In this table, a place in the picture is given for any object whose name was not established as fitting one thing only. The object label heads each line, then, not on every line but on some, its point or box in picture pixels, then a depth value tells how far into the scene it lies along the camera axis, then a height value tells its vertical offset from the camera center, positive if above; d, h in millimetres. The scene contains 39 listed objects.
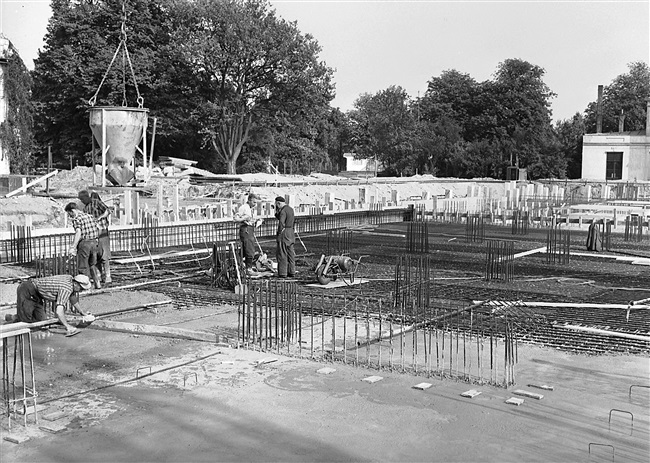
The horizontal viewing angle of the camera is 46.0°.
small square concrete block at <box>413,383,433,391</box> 7189 -1850
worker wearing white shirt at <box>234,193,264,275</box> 13711 -761
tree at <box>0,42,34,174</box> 27359 +2797
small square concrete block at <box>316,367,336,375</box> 7707 -1833
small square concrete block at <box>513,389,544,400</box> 6887 -1850
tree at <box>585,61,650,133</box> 66562 +7870
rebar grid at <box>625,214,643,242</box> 21922 -1153
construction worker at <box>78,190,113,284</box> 12695 -611
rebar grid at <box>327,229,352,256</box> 17528 -1273
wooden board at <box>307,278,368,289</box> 12719 -1591
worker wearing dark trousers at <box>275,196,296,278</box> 13281 -871
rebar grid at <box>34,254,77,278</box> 12539 -1271
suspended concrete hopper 14984 +1119
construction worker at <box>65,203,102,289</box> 11836 -802
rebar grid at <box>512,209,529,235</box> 23844 -1126
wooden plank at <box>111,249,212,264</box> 15094 -1388
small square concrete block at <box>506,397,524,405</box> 6711 -1857
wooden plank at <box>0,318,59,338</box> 6135 -1133
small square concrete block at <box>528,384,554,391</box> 7178 -1854
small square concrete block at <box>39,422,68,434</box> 6012 -1885
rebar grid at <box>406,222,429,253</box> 18656 -1234
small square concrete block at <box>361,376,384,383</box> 7422 -1845
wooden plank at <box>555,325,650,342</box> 8477 -1614
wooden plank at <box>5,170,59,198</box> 23575 -13
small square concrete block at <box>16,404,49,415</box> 6391 -1869
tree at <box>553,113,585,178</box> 59594 +4122
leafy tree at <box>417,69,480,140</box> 64125 +7585
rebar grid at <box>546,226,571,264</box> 17094 -1433
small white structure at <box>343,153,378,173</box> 79906 +2840
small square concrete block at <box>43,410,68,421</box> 6285 -1873
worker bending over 8672 -1196
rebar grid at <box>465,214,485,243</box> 21703 -1223
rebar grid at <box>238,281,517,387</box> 7832 -1774
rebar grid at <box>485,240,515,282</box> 14266 -1407
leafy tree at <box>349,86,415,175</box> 60000 +4636
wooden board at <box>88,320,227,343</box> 9023 -1721
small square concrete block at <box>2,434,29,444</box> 5764 -1889
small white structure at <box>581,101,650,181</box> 53281 +2449
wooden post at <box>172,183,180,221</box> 21414 -471
